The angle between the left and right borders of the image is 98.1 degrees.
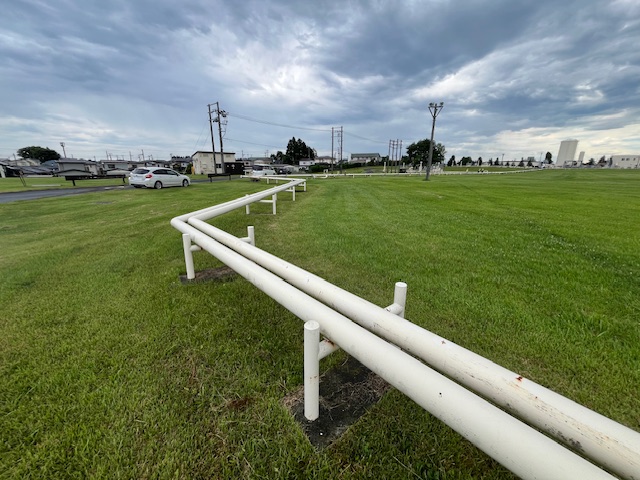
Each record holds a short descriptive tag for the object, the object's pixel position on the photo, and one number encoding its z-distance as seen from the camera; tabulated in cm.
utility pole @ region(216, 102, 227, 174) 3736
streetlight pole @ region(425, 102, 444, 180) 2373
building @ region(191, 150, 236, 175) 5188
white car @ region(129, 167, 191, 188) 1752
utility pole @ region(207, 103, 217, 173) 3803
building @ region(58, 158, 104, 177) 4568
